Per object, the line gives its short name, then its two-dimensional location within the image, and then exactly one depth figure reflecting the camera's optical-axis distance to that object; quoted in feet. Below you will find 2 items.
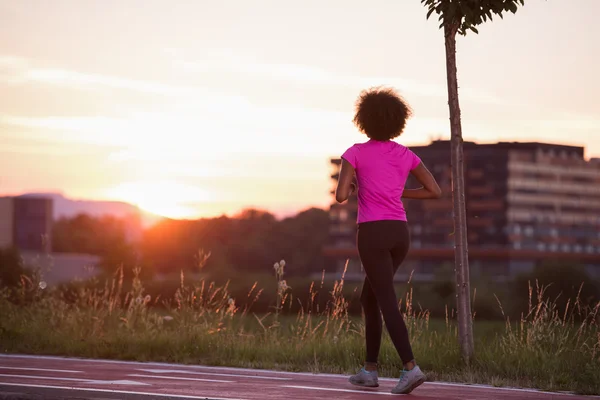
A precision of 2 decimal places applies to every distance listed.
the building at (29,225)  373.40
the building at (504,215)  501.97
